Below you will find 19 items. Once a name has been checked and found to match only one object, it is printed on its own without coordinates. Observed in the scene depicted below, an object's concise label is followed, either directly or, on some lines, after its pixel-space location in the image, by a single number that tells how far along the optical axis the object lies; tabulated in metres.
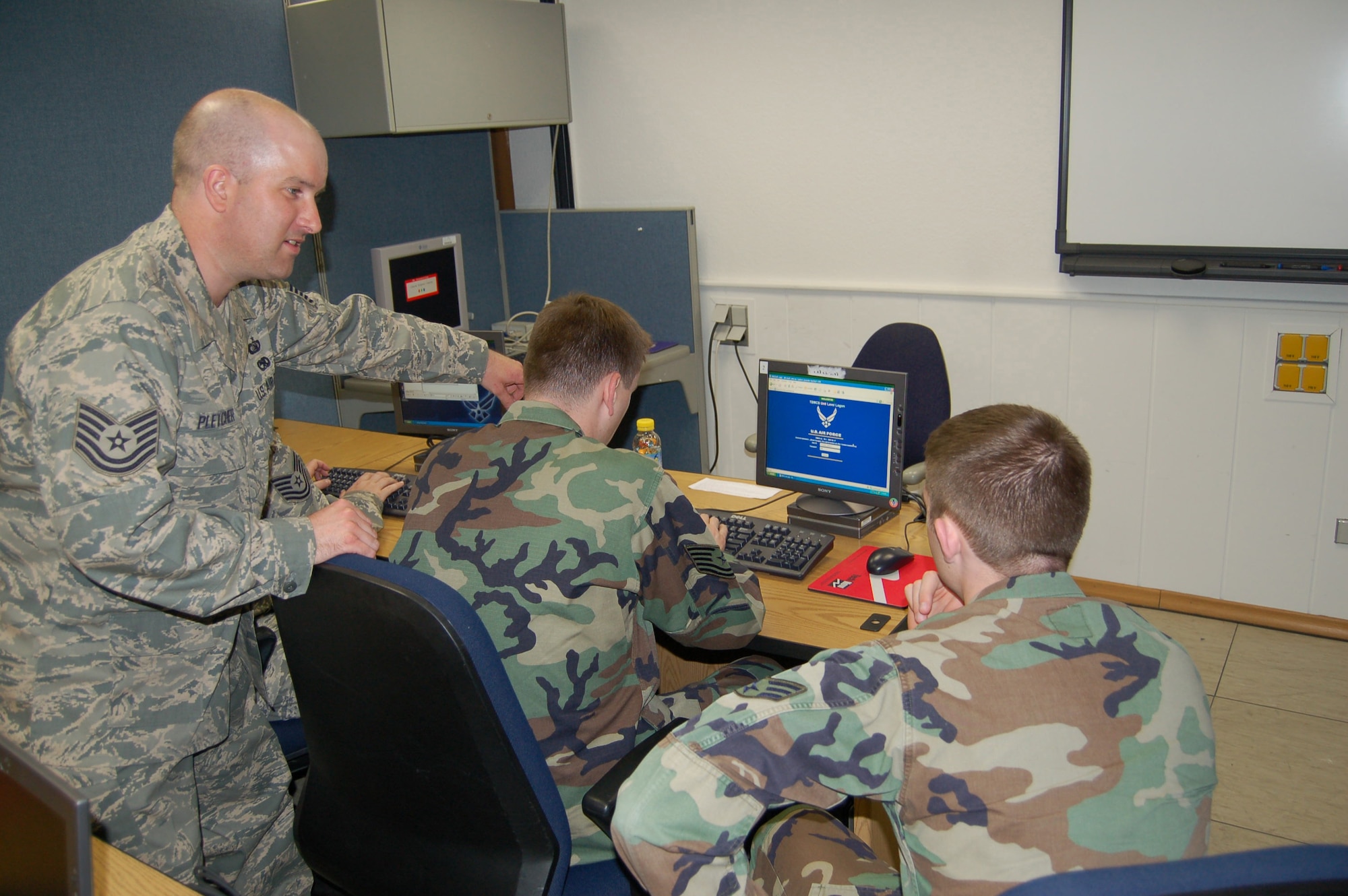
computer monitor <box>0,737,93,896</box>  0.81
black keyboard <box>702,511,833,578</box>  1.95
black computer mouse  1.87
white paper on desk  2.37
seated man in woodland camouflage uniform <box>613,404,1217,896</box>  0.93
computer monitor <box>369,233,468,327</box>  3.42
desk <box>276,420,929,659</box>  1.73
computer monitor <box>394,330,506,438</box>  2.79
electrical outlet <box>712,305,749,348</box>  3.74
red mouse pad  1.84
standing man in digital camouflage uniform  1.36
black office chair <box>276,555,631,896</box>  1.16
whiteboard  2.66
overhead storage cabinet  2.96
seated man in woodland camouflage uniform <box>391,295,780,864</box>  1.40
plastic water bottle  2.51
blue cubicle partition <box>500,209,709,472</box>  3.63
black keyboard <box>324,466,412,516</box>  2.38
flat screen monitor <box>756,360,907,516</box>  2.07
